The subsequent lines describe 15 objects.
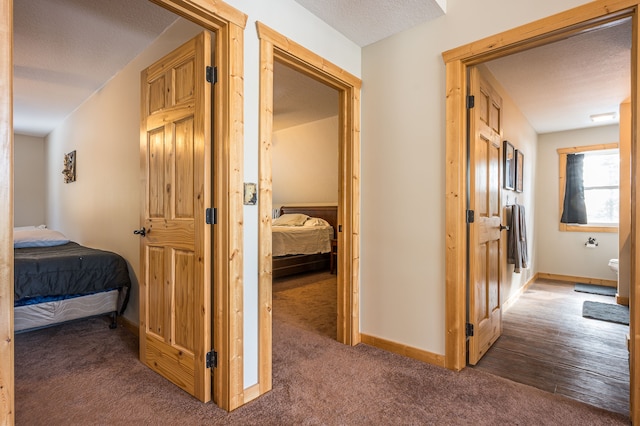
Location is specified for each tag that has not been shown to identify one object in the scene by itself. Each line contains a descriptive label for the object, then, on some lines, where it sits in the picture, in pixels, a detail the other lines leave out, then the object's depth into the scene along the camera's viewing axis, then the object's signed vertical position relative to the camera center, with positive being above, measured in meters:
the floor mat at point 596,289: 4.44 -1.07
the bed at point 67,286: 2.67 -0.63
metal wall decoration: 4.47 +0.62
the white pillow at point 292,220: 6.06 -0.15
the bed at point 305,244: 5.18 -0.52
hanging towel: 3.65 -0.32
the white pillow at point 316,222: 5.92 -0.18
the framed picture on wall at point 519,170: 4.05 +0.54
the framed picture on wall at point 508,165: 3.43 +0.51
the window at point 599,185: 4.96 +0.42
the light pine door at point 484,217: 2.27 -0.04
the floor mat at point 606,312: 3.35 -1.07
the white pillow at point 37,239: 3.52 -0.30
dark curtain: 5.16 +0.31
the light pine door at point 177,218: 1.84 -0.04
